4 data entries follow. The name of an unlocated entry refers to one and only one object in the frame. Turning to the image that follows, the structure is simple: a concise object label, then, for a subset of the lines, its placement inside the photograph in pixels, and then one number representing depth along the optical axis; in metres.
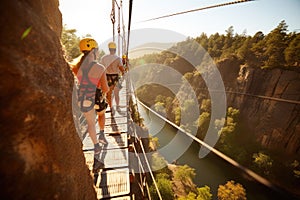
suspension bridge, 2.47
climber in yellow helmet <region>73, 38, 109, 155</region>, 2.43
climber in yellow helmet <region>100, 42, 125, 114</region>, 4.39
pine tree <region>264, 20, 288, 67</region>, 26.00
